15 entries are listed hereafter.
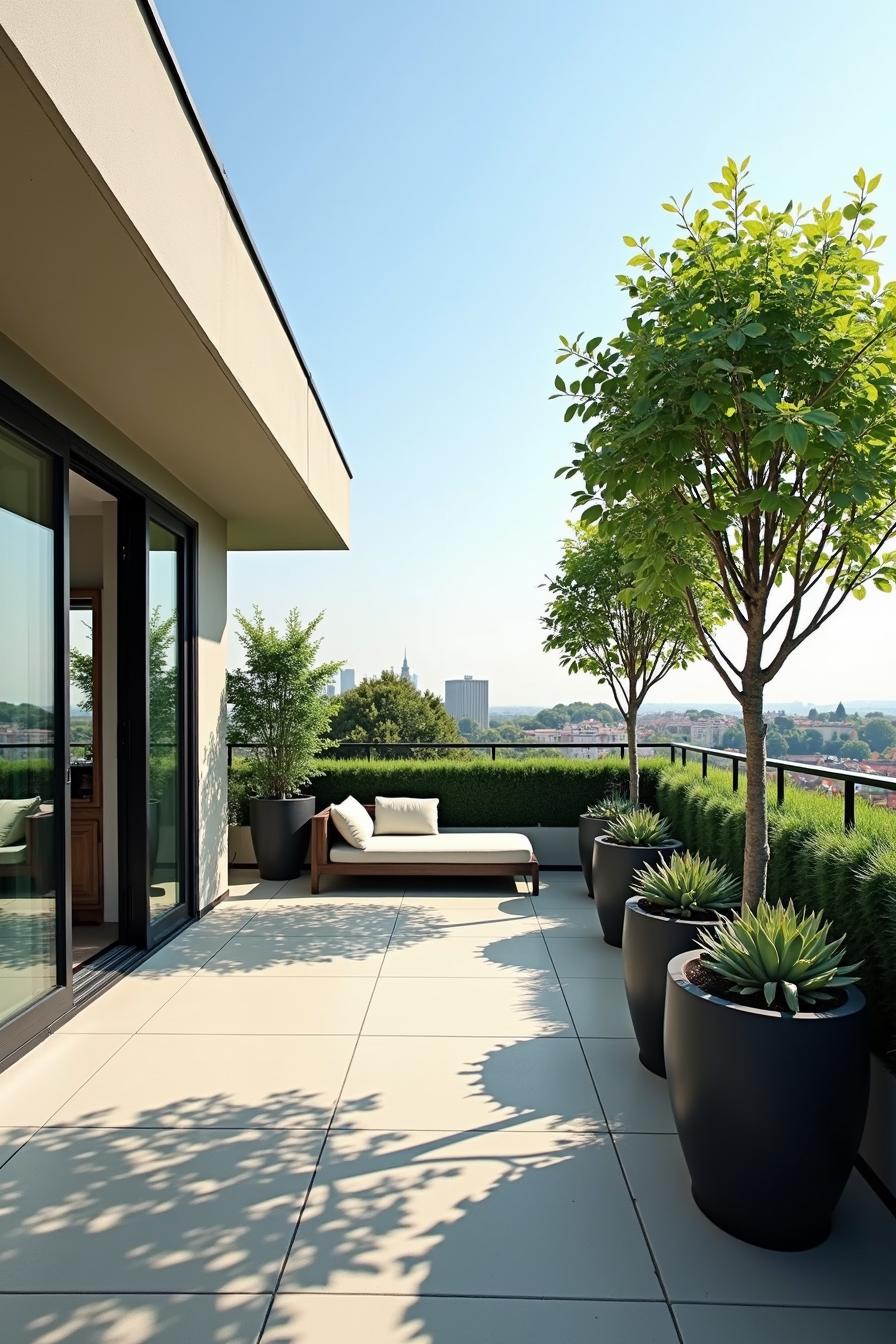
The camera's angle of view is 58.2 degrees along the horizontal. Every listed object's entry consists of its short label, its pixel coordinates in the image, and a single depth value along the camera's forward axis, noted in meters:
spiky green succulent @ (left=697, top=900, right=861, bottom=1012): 2.20
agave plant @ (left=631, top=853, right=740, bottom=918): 3.23
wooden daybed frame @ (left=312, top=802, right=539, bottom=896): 6.41
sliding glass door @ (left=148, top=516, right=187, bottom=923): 4.99
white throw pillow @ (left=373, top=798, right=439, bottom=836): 6.98
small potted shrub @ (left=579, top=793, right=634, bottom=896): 6.14
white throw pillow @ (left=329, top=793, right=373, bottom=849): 6.50
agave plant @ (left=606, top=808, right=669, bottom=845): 4.92
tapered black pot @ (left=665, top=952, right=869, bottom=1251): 1.99
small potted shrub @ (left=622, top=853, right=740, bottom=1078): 3.03
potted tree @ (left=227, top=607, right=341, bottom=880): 6.92
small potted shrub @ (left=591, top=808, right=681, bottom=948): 4.67
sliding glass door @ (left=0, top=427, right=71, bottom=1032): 3.23
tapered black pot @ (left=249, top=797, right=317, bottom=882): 6.89
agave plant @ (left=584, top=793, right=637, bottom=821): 6.11
